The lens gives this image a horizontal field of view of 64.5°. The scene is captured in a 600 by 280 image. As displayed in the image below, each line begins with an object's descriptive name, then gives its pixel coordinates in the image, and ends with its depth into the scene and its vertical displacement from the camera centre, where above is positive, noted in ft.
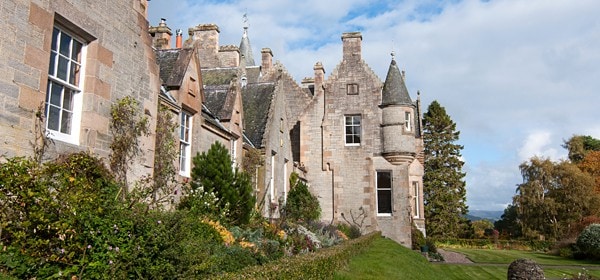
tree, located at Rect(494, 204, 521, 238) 174.60 -4.73
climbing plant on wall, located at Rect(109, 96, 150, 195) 31.24 +5.04
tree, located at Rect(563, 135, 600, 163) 183.01 +26.54
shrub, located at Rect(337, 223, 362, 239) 78.63 -3.04
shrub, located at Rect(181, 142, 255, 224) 45.83 +2.82
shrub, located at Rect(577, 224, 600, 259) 93.30 -5.42
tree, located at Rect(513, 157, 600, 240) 141.59 +4.64
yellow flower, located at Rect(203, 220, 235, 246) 33.77 -1.60
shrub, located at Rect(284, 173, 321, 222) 72.38 +1.34
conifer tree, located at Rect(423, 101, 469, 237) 161.58 +12.17
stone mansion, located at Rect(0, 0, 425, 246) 24.93 +9.94
